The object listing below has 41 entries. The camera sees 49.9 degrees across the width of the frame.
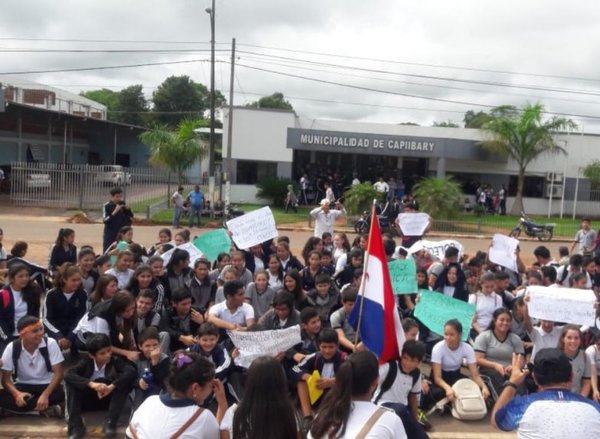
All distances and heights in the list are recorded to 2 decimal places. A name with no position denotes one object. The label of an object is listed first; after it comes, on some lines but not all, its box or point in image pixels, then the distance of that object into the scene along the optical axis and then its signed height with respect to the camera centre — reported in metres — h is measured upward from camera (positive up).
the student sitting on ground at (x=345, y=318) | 6.80 -1.60
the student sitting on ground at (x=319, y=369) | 5.64 -1.79
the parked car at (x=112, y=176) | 26.56 -0.85
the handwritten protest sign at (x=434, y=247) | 9.88 -1.16
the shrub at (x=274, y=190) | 29.05 -1.14
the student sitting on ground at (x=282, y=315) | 6.39 -1.50
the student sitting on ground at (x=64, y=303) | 6.63 -1.54
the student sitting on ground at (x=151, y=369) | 5.46 -1.79
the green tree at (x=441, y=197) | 24.11 -0.92
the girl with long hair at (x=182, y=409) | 3.49 -1.38
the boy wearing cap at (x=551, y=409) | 3.13 -1.15
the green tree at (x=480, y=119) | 31.67 +2.80
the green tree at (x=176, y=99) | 77.00 +7.36
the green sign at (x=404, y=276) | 7.93 -1.30
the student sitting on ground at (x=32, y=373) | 5.64 -1.96
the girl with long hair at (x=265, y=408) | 3.25 -1.24
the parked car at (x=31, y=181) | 26.06 -1.15
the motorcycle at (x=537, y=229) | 22.73 -1.83
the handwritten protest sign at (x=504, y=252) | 9.62 -1.13
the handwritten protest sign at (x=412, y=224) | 10.86 -0.88
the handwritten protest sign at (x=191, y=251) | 8.86 -1.26
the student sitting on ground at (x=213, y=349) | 5.62 -1.67
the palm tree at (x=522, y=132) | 30.69 +2.13
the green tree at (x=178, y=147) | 25.86 +0.50
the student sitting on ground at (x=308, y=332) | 6.05 -1.58
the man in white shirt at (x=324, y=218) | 11.93 -0.95
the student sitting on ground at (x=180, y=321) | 6.60 -1.69
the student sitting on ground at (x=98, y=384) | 5.53 -1.98
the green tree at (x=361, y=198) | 23.53 -1.05
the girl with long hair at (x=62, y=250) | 9.09 -1.37
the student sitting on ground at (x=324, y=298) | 7.33 -1.50
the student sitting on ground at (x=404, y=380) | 5.02 -1.66
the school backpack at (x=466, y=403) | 6.16 -2.19
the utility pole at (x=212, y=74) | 26.22 +3.62
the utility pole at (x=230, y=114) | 27.12 +2.03
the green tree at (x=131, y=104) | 79.00 +6.75
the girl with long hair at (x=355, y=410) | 3.09 -1.19
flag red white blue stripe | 4.86 -1.06
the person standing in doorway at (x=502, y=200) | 31.80 -1.19
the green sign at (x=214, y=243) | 9.80 -1.24
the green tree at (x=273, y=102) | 84.16 +8.35
